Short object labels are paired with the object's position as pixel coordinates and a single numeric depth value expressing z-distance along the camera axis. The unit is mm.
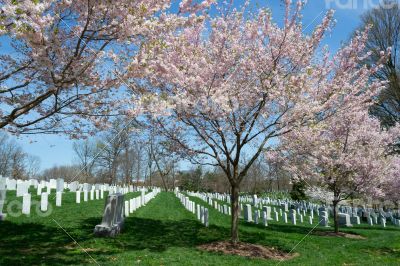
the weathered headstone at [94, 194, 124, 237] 10109
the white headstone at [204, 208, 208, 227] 14289
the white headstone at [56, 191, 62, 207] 15146
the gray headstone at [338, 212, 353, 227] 20875
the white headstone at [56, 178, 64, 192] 20391
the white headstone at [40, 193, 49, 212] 12727
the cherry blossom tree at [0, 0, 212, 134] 5727
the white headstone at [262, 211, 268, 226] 16594
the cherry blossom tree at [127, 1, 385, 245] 9938
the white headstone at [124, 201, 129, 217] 15461
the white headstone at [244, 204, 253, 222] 18172
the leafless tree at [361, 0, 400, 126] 23358
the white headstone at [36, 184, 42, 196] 19309
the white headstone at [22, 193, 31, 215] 12016
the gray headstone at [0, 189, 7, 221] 10852
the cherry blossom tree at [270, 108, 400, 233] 15133
